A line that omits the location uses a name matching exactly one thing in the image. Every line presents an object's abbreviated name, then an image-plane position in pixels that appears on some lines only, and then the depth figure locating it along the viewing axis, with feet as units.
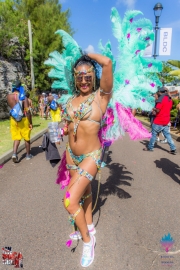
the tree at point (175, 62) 24.84
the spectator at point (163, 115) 18.78
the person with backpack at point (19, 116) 15.67
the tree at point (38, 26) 43.24
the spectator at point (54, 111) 26.14
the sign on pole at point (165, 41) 28.48
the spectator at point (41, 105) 45.29
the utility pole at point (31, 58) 45.80
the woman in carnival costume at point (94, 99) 6.50
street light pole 29.09
